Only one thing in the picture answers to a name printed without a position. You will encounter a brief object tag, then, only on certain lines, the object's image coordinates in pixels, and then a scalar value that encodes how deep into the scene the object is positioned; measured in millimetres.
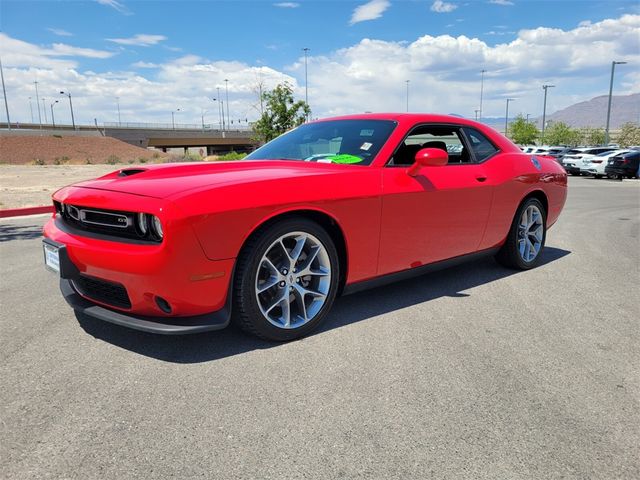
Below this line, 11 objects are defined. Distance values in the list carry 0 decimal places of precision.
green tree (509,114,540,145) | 79688
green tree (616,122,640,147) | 68875
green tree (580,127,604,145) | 79938
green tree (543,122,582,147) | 82625
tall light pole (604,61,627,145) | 42094
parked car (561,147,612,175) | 25639
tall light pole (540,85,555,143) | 64812
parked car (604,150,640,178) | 22766
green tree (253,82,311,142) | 32125
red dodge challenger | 2719
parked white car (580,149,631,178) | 23516
